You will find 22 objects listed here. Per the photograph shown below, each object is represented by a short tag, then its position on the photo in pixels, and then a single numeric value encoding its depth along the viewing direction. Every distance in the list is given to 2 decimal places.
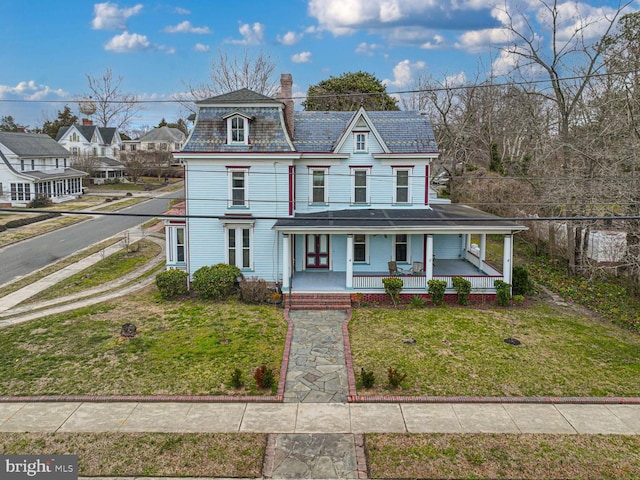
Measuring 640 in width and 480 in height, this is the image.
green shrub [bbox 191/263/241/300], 22.00
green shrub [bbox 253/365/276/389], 13.97
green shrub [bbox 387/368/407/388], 13.91
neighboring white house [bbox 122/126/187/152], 87.19
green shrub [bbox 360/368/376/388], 13.98
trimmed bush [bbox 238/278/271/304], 21.67
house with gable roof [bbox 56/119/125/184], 70.62
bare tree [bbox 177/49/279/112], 47.56
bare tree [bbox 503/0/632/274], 24.31
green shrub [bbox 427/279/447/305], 21.27
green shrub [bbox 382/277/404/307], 21.39
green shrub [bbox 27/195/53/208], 48.94
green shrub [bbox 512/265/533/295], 22.34
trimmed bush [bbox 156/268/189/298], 22.41
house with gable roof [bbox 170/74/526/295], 22.11
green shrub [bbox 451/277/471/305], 21.33
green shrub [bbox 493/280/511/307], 21.06
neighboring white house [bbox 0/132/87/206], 50.00
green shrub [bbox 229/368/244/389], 14.02
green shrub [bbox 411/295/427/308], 21.33
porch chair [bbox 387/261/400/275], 23.13
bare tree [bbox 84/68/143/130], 78.94
